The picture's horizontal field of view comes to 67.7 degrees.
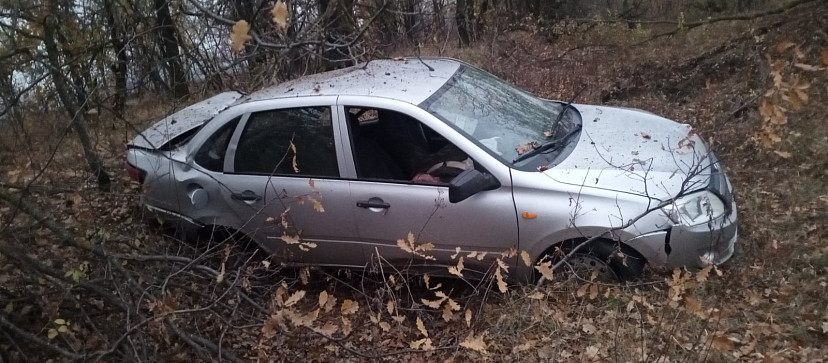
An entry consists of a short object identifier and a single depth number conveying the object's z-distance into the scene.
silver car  3.65
